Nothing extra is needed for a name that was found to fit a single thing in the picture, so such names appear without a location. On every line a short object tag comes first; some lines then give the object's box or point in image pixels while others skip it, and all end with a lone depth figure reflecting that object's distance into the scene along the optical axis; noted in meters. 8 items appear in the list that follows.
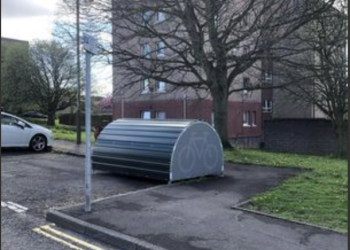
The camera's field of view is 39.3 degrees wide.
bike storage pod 9.97
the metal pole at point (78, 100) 18.45
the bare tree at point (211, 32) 15.20
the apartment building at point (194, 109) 32.81
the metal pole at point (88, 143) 7.46
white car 16.88
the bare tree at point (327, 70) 17.34
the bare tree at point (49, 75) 40.12
